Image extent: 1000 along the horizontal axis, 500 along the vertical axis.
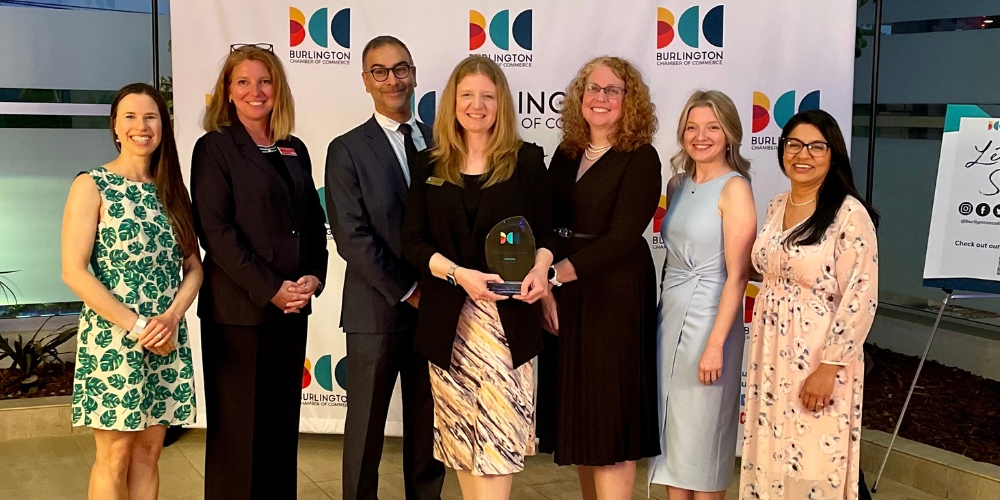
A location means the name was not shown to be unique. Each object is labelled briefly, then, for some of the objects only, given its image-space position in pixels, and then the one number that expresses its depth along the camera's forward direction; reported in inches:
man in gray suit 125.5
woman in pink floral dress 105.6
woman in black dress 115.5
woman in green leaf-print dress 108.7
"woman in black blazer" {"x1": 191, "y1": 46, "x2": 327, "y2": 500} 118.1
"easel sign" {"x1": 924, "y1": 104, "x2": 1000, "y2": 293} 150.3
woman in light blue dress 115.2
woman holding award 110.4
